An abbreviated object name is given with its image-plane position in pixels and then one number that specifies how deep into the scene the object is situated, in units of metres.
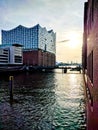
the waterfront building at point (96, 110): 2.54
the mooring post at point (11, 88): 11.97
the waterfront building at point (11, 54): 60.33
